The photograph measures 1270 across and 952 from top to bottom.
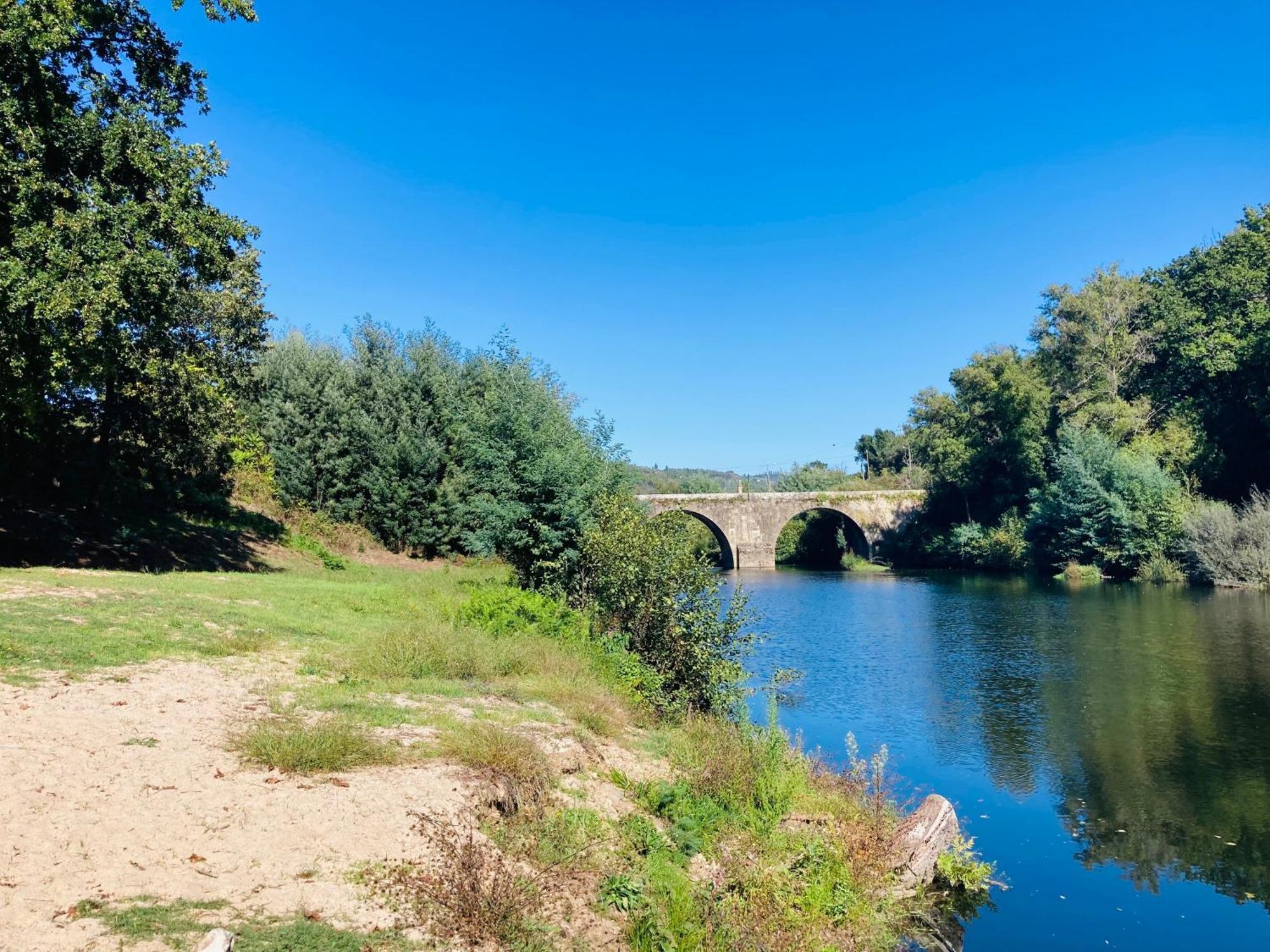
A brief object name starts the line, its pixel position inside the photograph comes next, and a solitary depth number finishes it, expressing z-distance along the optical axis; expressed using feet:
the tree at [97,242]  47.73
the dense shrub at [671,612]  49.83
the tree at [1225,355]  137.49
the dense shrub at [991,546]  169.99
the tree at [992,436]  171.63
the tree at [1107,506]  138.72
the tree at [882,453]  343.71
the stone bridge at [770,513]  209.15
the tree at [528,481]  61.46
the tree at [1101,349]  168.45
